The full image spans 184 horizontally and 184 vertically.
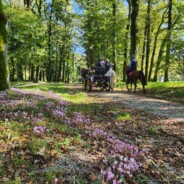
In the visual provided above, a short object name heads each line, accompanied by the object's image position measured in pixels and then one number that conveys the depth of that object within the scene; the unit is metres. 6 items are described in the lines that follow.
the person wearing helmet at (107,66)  16.39
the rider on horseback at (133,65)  15.18
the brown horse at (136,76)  14.38
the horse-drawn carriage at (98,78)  15.35
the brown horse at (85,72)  15.74
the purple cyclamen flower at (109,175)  2.68
